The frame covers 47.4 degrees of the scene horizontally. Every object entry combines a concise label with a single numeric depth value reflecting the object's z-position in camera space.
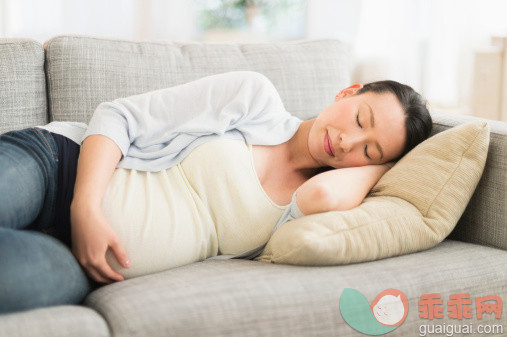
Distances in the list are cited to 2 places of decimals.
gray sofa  0.98
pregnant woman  1.13
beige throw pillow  1.15
